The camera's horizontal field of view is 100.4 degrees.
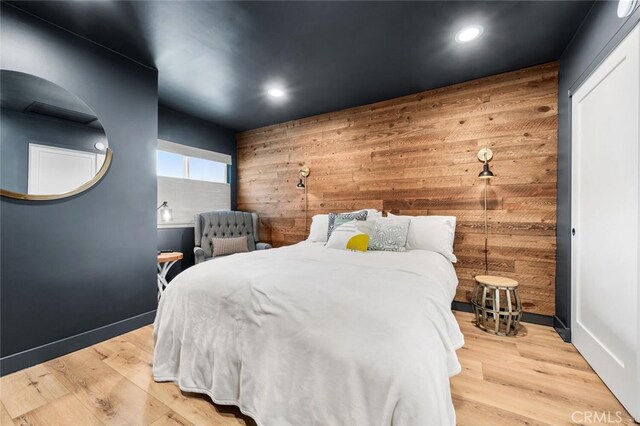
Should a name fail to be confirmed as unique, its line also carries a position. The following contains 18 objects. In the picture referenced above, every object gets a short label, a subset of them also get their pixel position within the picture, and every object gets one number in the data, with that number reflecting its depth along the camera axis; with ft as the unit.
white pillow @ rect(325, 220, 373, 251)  8.29
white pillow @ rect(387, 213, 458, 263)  8.60
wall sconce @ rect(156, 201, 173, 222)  10.73
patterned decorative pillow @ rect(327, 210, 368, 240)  9.63
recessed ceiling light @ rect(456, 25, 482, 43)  6.93
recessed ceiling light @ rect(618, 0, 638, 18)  4.73
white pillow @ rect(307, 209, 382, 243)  10.28
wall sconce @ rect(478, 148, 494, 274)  8.80
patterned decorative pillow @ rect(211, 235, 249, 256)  11.98
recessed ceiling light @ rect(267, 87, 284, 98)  10.41
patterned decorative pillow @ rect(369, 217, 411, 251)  8.44
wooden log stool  7.70
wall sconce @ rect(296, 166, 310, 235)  13.26
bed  3.18
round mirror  6.11
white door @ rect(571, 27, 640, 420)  4.80
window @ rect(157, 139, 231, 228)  12.26
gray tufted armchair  12.31
